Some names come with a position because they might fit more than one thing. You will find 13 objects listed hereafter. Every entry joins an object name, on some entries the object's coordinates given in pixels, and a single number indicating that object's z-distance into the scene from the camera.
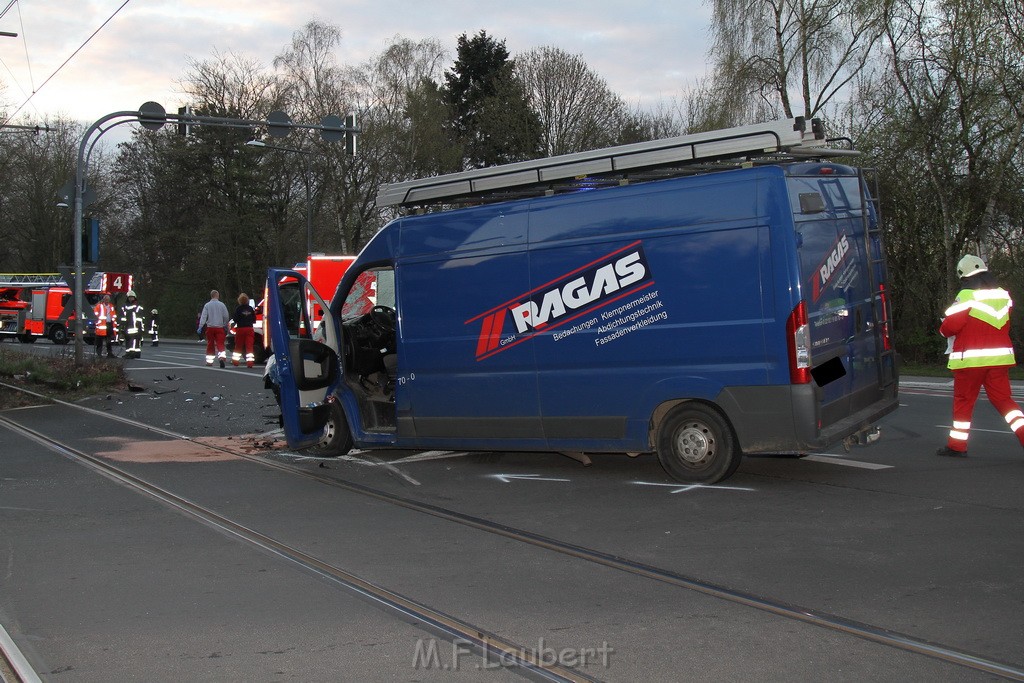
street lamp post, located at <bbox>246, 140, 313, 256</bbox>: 29.36
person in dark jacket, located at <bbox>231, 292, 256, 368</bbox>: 23.39
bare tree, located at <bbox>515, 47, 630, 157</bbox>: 42.09
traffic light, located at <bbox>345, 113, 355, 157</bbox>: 20.30
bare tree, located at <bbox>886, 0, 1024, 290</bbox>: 22.97
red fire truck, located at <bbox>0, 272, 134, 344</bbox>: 43.28
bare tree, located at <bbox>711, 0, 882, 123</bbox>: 28.47
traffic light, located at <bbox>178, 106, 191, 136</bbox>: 19.48
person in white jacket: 23.78
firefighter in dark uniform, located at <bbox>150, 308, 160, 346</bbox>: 39.88
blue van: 7.43
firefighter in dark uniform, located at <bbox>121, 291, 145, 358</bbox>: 27.41
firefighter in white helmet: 8.81
